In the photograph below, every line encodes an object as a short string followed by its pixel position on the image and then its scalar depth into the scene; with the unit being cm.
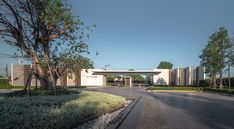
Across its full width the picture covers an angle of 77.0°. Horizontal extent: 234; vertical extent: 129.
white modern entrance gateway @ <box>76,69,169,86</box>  4154
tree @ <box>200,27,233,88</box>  2526
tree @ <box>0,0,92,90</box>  823
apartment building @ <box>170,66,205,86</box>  3302
